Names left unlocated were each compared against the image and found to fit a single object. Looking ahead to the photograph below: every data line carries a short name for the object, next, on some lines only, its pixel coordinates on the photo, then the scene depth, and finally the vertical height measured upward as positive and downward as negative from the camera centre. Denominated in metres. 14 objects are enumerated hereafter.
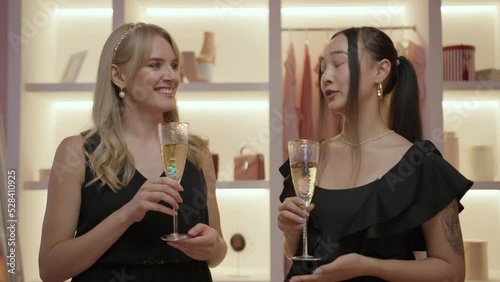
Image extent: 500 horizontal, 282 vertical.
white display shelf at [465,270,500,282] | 3.55 -0.73
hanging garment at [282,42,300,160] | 3.63 +0.27
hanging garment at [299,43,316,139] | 3.64 +0.26
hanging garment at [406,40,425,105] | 3.46 +0.51
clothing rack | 3.68 +0.73
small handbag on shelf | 3.58 -0.09
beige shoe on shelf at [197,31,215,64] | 3.76 +0.63
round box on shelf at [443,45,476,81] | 3.52 +0.48
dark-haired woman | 1.66 -0.11
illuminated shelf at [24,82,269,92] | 3.51 +0.36
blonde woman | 1.70 -0.11
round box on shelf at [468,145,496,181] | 3.57 -0.08
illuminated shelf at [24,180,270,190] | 3.43 -0.18
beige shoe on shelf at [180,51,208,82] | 3.63 +0.48
